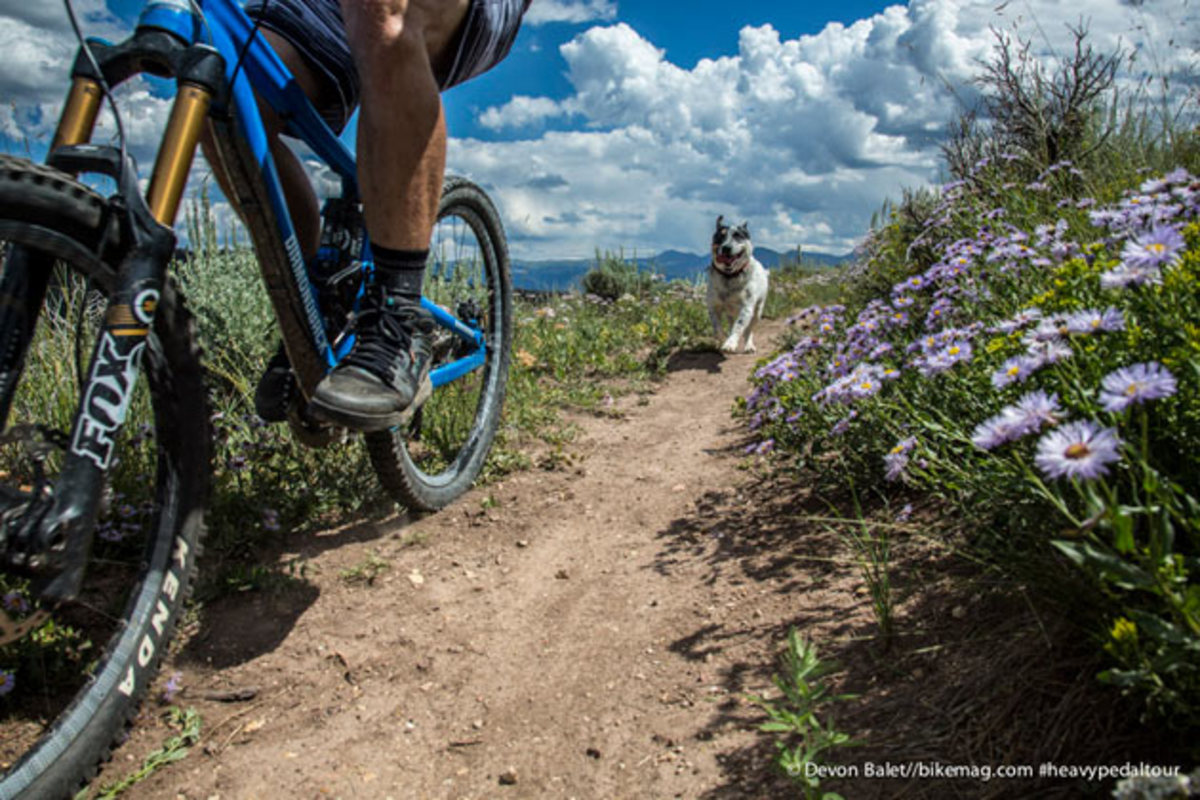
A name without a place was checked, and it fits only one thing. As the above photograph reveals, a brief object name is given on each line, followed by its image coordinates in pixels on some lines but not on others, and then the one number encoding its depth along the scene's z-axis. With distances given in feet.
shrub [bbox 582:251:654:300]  32.99
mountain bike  3.95
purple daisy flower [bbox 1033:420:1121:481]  2.88
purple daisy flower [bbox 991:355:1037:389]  3.84
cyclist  5.86
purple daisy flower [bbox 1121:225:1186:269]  3.62
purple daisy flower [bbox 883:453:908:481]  5.50
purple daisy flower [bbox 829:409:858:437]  6.71
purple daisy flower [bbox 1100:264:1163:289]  3.60
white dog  22.04
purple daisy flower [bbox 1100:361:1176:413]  3.01
